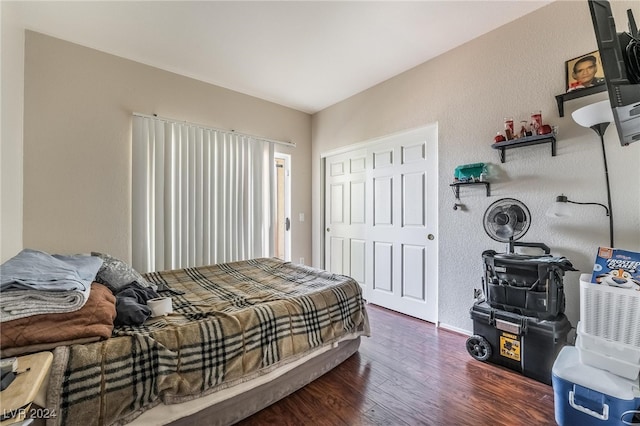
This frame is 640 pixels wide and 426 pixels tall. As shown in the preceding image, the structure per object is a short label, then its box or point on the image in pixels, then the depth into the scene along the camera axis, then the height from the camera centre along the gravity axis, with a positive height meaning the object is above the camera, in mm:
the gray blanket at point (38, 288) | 968 -295
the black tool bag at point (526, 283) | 1702 -494
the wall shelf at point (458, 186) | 2275 +263
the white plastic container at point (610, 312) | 1277 -528
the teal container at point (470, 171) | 2236 +386
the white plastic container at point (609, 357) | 1260 -756
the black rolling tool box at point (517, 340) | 1686 -902
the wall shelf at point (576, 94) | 1707 +841
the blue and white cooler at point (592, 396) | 1196 -908
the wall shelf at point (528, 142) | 1896 +561
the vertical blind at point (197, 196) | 2676 +238
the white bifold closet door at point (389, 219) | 2740 -61
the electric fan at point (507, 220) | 1987 -53
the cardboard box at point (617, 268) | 1342 -306
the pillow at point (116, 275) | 1656 -402
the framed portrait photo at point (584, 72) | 1730 +997
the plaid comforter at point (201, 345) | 971 -640
